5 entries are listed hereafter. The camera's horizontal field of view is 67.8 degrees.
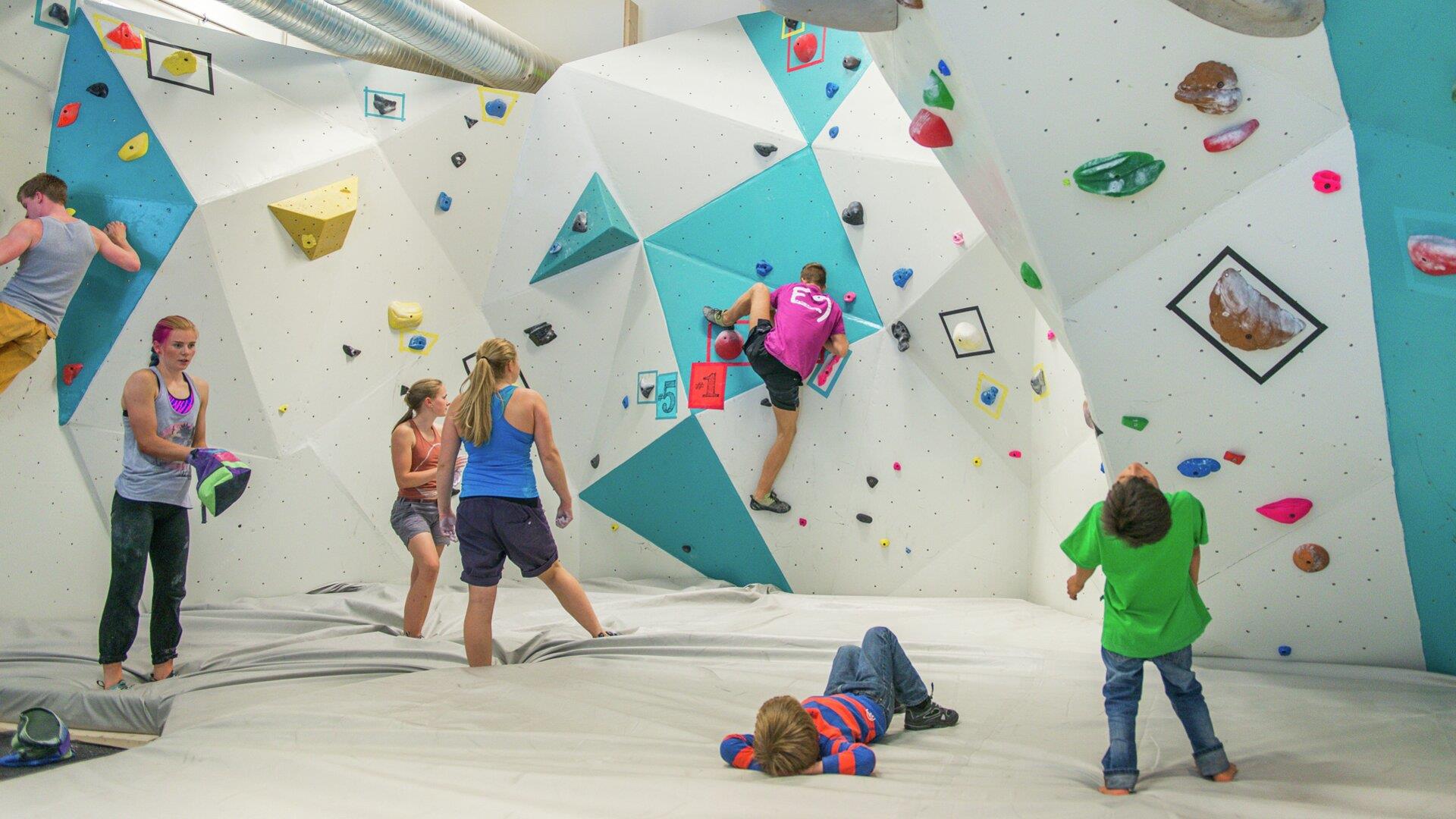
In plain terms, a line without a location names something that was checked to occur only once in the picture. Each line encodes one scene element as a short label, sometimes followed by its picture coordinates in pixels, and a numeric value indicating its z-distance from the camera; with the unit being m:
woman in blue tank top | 3.91
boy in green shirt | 2.69
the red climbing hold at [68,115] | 4.99
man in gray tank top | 4.48
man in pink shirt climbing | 5.75
